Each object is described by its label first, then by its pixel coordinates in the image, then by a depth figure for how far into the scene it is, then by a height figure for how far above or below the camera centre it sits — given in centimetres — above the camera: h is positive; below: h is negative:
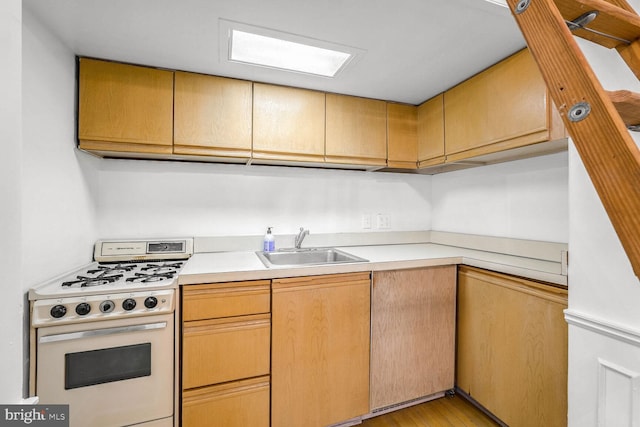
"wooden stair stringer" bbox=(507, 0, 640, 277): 46 +16
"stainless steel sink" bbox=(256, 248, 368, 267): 195 -32
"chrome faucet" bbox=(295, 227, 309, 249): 205 -18
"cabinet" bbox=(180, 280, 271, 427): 132 -71
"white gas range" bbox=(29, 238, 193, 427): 113 -60
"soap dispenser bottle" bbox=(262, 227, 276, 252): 195 -22
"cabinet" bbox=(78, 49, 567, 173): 150 +58
